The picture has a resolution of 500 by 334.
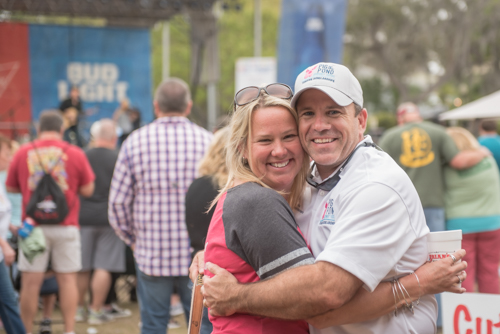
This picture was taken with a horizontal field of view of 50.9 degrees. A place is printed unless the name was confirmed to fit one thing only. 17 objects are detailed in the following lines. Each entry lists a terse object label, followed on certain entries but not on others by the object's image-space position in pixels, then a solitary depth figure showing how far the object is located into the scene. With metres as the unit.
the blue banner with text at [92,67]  18.06
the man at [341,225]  1.76
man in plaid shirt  4.05
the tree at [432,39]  32.47
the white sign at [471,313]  2.67
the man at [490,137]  6.87
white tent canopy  9.22
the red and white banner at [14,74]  17.47
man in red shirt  5.16
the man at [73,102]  15.08
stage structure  16.36
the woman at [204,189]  3.61
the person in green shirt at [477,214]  5.53
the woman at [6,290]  4.39
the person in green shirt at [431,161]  5.55
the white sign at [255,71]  11.64
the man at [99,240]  6.16
